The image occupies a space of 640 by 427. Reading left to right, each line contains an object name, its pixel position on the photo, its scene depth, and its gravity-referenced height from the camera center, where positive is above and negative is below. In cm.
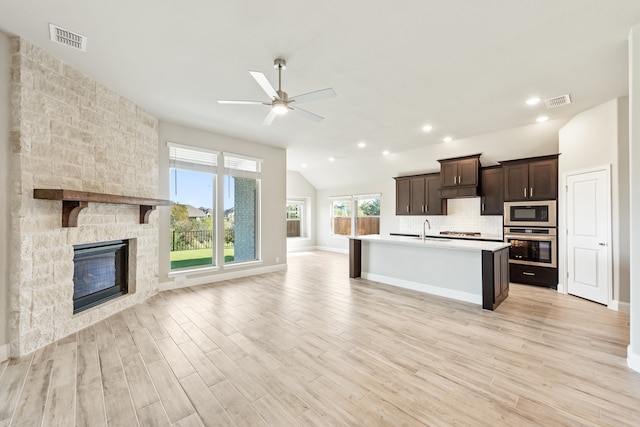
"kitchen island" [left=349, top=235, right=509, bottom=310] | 384 -91
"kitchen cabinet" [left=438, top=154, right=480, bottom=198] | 601 +93
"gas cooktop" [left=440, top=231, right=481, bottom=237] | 624 -46
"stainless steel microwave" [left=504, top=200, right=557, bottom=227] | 499 +4
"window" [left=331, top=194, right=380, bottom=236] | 917 -2
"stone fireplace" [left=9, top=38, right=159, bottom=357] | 258 +45
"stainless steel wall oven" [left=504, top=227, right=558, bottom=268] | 495 -60
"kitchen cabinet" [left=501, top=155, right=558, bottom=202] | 497 +73
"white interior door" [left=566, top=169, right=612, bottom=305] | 399 -33
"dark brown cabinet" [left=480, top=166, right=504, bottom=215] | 582 +55
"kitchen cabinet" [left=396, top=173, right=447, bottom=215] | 688 +53
